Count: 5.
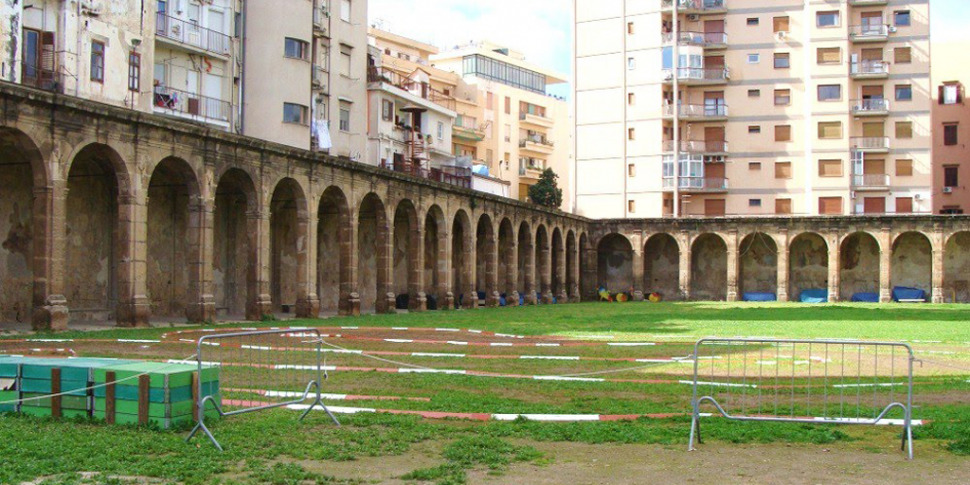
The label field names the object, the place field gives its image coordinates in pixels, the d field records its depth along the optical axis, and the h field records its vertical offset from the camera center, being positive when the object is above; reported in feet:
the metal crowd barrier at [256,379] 35.14 -5.33
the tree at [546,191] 267.80 +18.72
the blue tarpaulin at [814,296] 204.13 -5.96
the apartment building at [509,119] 270.46 +39.57
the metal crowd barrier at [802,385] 34.17 -5.50
